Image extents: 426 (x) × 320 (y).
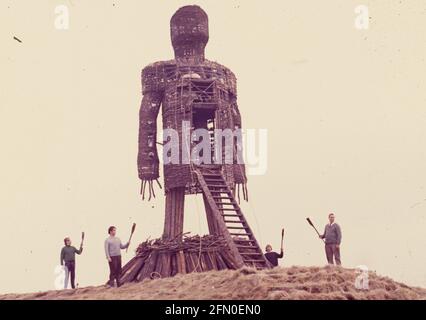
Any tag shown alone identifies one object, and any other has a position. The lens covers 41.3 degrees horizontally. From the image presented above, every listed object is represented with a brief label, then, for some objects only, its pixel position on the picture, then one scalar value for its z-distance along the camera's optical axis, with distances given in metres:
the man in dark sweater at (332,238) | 18.20
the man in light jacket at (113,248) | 16.45
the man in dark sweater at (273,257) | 19.64
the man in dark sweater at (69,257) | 18.42
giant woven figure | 23.72
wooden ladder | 18.69
